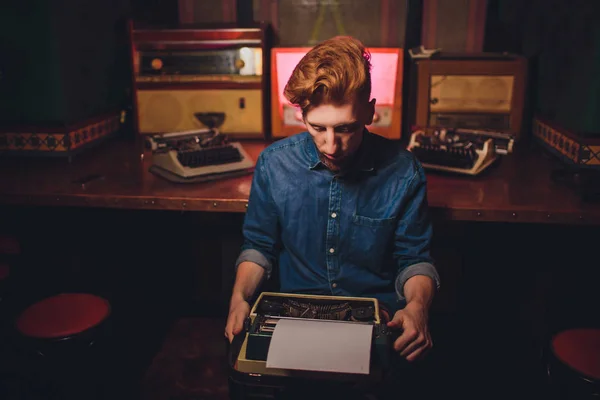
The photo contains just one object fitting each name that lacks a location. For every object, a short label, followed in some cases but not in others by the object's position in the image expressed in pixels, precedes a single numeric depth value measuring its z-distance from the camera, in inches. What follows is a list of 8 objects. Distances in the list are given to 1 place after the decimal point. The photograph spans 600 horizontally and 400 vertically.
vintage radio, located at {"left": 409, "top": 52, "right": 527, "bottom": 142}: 123.1
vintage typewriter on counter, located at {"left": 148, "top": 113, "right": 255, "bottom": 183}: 102.1
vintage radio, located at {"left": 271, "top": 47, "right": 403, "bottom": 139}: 126.0
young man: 75.8
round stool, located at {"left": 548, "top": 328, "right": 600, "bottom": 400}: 75.0
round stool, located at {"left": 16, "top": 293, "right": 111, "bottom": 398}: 84.1
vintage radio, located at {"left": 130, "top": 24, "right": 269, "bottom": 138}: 128.5
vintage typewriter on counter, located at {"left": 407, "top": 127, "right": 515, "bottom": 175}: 103.7
